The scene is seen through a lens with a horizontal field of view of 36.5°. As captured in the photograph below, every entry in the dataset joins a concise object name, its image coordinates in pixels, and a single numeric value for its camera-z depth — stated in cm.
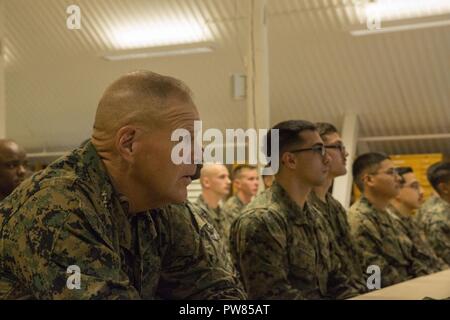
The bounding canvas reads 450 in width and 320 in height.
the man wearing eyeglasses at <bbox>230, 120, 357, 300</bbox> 264
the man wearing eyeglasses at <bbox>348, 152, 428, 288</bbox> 414
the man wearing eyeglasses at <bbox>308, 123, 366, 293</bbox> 339
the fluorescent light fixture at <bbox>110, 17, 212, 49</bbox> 559
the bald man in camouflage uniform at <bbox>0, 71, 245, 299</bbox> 116
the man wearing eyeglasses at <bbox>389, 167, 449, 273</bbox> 455
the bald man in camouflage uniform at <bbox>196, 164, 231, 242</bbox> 661
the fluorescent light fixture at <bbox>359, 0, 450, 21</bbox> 647
